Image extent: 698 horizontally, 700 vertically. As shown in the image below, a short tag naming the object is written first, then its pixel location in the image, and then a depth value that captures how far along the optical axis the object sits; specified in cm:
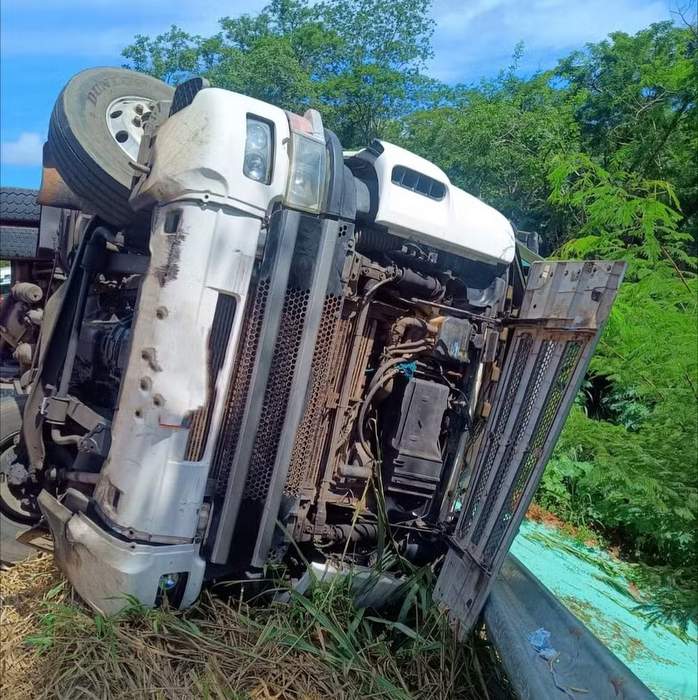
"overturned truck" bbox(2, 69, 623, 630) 219
